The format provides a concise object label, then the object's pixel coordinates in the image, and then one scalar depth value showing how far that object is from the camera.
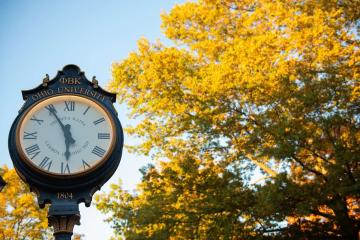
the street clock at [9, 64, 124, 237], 3.85
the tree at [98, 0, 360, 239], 10.31
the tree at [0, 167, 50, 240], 18.03
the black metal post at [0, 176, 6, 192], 4.53
